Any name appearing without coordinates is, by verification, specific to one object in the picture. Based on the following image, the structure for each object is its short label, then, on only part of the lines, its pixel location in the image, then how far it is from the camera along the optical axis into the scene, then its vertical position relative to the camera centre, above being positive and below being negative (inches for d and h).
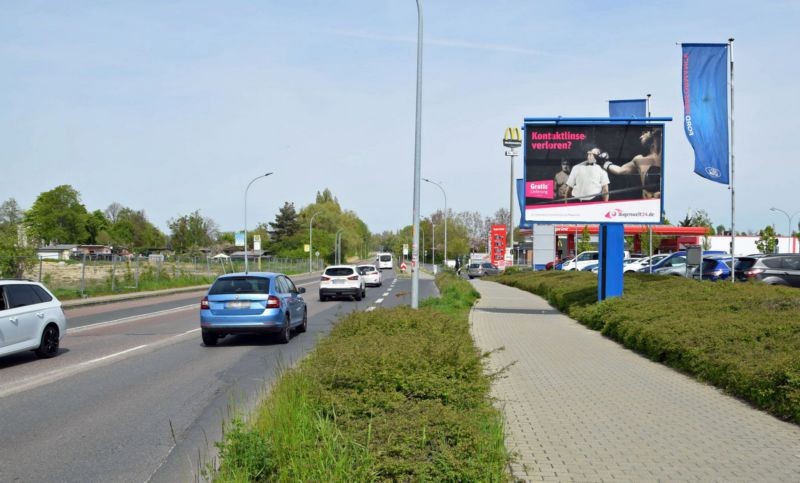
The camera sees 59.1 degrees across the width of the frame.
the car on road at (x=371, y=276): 1836.9 -57.8
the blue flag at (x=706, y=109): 748.6 +159.2
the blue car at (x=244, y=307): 575.5 -45.5
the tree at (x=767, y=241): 2490.2 +62.1
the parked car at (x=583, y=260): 1878.7 -9.6
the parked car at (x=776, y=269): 893.6 -13.9
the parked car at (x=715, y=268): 1081.4 -15.8
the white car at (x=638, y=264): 1669.5 -16.8
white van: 3818.7 -32.3
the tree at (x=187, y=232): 4084.6 +116.5
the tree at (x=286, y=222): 5128.0 +225.9
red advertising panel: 2032.5 +33.0
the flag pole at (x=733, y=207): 779.9 +59.5
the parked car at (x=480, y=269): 2479.1 -49.6
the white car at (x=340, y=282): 1209.4 -49.1
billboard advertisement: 782.5 +93.9
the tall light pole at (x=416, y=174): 591.2 +68.8
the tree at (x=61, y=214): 4694.9 +244.8
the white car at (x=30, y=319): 458.9 -47.4
